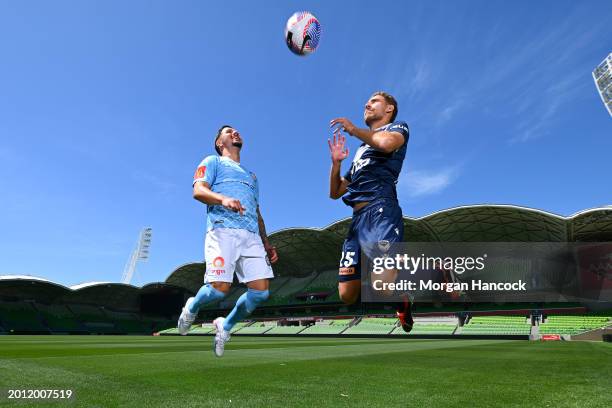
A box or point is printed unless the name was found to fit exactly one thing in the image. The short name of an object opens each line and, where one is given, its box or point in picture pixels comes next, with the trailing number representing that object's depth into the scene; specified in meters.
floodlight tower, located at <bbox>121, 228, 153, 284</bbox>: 60.04
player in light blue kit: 3.79
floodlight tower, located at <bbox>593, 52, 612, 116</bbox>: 61.25
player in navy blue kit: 3.00
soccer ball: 3.61
